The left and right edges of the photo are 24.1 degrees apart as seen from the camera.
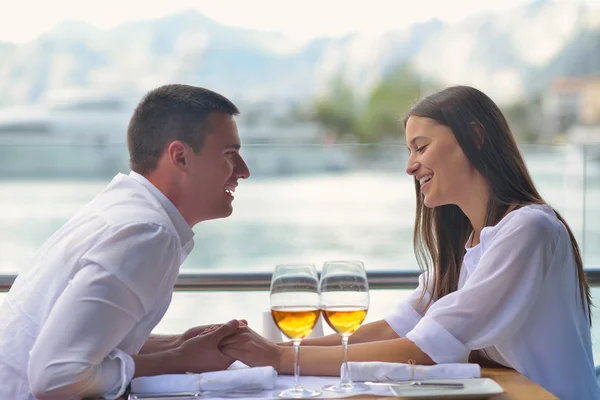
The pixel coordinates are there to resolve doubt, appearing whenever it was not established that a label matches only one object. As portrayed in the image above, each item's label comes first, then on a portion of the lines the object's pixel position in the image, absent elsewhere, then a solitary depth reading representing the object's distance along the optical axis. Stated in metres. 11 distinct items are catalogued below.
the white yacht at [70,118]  25.18
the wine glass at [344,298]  2.33
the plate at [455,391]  2.23
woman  2.53
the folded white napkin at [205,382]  2.32
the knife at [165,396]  2.28
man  2.30
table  2.28
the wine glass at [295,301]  2.32
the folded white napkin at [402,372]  2.39
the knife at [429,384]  2.29
